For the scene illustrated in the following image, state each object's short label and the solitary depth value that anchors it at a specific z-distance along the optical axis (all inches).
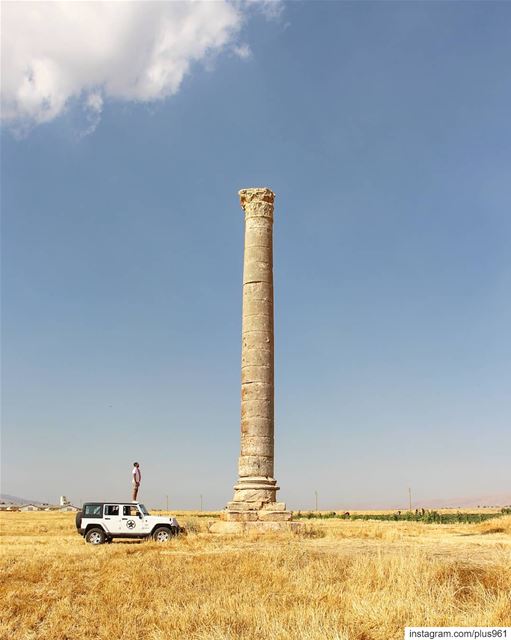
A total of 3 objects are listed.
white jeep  823.7
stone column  901.8
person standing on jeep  1029.2
